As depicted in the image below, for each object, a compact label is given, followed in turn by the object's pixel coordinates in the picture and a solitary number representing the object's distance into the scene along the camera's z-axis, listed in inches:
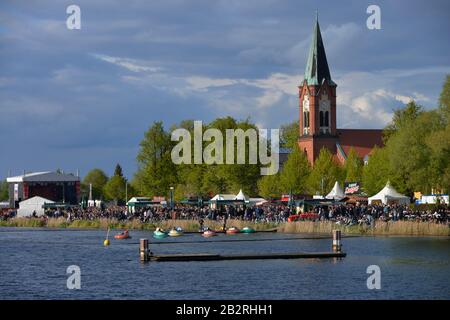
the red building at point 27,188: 7815.0
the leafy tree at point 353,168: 5954.7
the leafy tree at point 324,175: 5925.2
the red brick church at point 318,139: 7559.1
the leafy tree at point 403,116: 5753.0
